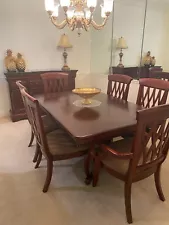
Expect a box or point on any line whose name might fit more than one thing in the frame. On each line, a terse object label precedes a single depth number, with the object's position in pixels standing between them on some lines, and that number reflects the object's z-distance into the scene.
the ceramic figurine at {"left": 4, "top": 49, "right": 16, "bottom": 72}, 3.45
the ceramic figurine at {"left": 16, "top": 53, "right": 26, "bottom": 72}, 3.52
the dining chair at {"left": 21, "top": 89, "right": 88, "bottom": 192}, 1.67
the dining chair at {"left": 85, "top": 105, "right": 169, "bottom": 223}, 1.26
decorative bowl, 2.13
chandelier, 2.16
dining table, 1.49
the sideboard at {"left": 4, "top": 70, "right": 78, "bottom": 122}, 3.48
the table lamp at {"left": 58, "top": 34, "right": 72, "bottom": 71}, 3.83
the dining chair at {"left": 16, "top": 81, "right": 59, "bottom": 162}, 2.24
